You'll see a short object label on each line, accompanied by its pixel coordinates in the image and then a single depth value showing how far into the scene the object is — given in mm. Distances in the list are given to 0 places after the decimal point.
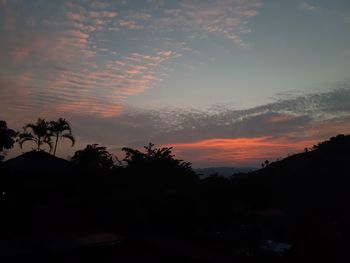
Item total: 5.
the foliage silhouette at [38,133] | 32906
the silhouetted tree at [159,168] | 18141
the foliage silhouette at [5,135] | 34000
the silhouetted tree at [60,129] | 33312
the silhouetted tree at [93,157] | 24652
